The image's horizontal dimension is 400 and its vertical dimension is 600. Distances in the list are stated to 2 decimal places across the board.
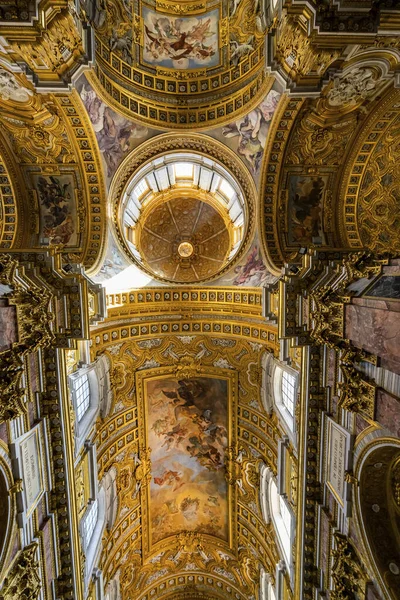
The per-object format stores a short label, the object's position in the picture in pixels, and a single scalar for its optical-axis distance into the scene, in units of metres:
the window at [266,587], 16.62
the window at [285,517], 14.45
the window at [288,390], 14.16
